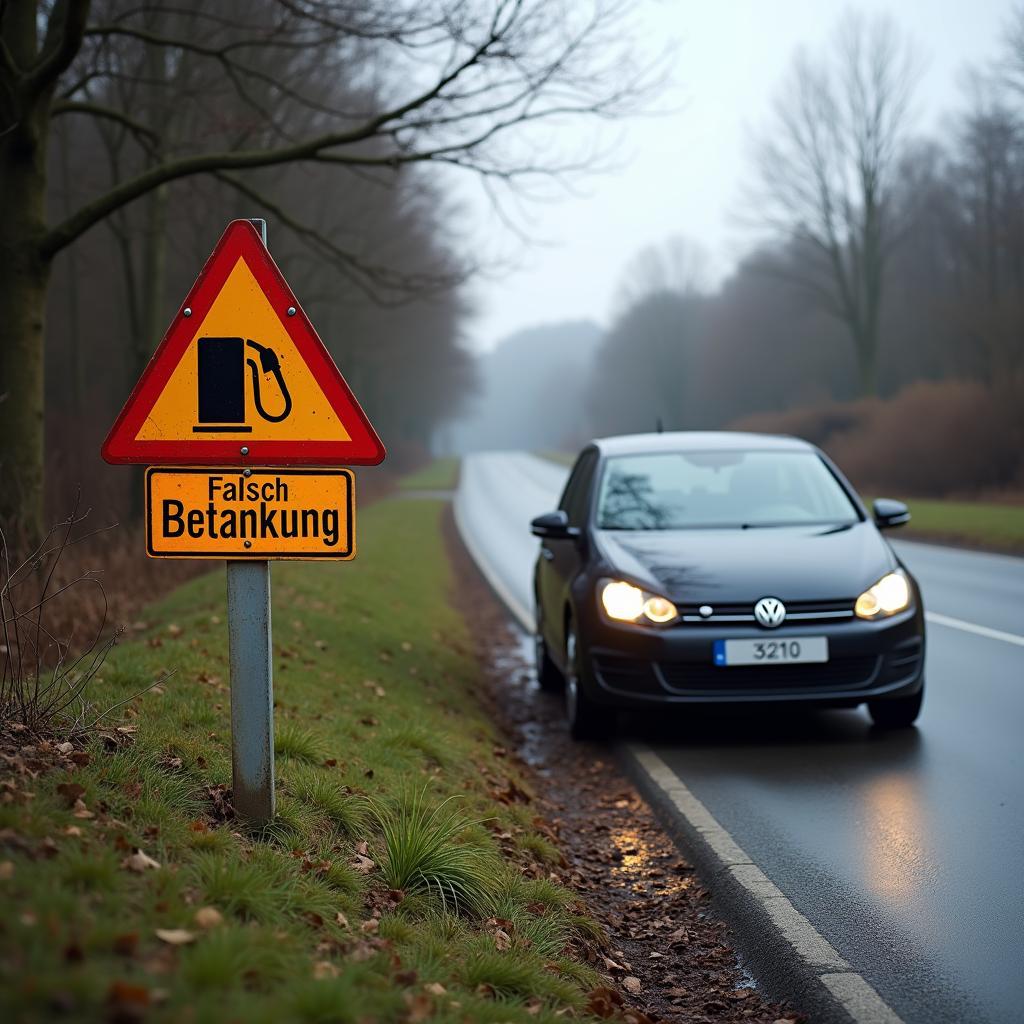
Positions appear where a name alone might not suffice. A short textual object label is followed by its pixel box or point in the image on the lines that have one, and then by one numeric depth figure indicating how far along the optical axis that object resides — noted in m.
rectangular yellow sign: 4.17
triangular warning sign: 4.16
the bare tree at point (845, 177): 44.12
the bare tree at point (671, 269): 99.50
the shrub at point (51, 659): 4.60
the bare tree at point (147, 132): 10.09
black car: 6.99
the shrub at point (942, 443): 31.42
